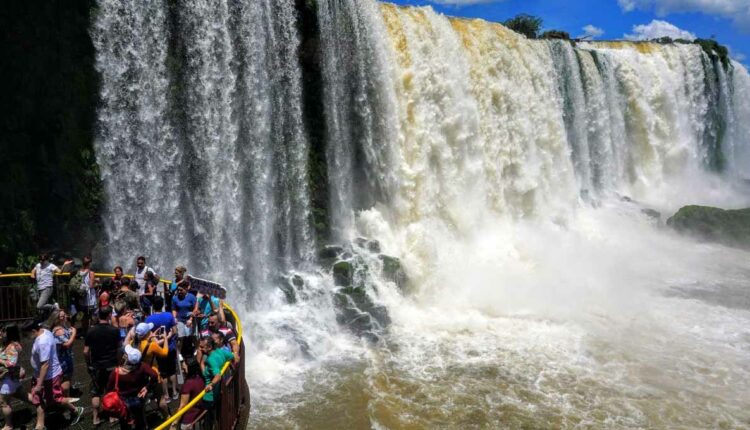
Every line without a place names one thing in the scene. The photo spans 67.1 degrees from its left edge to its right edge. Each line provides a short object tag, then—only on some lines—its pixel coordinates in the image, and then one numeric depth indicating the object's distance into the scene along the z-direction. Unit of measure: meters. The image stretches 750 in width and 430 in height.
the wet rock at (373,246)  15.62
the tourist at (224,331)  6.82
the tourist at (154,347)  5.97
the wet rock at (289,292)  13.95
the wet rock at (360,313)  13.50
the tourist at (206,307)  7.70
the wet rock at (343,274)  14.52
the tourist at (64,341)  6.49
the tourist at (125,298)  7.02
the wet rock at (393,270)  15.18
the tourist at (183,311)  7.64
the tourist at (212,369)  5.78
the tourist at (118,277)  8.28
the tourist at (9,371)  6.09
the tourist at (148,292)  8.34
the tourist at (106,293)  7.60
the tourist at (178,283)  7.91
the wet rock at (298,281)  14.29
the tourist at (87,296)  8.78
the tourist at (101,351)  6.22
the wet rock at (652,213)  26.64
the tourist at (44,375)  6.05
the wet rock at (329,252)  15.21
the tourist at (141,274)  8.84
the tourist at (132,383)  5.68
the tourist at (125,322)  6.65
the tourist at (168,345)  6.71
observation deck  6.05
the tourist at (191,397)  5.49
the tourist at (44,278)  8.95
